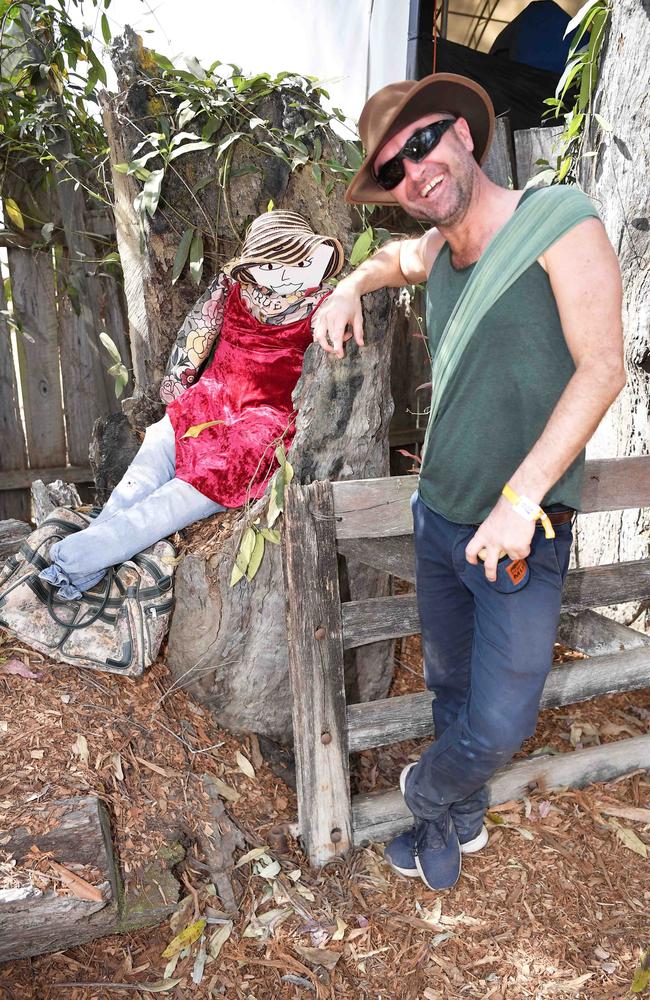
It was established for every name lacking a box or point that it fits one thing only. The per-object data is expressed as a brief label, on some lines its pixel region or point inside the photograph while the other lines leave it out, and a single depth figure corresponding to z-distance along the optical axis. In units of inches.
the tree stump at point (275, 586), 99.4
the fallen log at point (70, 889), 77.7
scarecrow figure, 105.0
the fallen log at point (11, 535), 128.6
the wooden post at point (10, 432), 163.2
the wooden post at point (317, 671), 88.9
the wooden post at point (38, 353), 157.9
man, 58.7
